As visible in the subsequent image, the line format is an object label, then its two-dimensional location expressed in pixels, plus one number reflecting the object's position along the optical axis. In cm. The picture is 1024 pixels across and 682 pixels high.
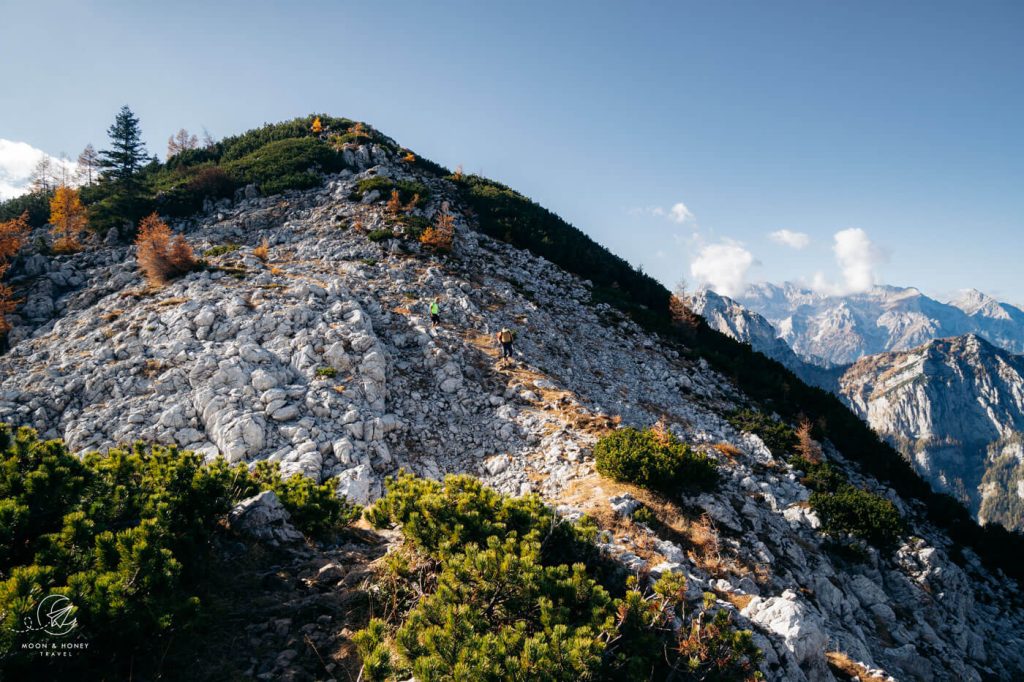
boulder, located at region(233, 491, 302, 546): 830
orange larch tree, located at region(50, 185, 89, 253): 2936
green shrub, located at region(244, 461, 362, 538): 922
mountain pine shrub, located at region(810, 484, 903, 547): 1573
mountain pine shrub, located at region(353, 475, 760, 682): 473
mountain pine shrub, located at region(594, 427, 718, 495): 1288
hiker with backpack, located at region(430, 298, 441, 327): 2176
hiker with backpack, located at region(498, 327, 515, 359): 2006
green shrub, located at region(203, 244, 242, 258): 2828
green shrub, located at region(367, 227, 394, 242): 3006
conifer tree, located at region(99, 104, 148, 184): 4668
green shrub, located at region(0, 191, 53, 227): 3538
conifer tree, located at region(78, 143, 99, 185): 5666
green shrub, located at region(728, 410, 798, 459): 2038
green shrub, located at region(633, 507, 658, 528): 1134
